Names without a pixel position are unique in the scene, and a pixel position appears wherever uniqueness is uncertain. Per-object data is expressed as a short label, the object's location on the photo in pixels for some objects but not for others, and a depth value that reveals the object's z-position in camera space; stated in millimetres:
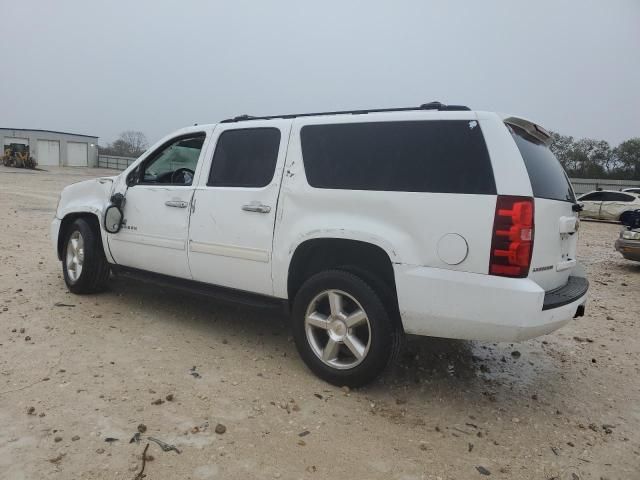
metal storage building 53156
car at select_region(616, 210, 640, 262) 8727
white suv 2906
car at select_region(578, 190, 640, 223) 18750
